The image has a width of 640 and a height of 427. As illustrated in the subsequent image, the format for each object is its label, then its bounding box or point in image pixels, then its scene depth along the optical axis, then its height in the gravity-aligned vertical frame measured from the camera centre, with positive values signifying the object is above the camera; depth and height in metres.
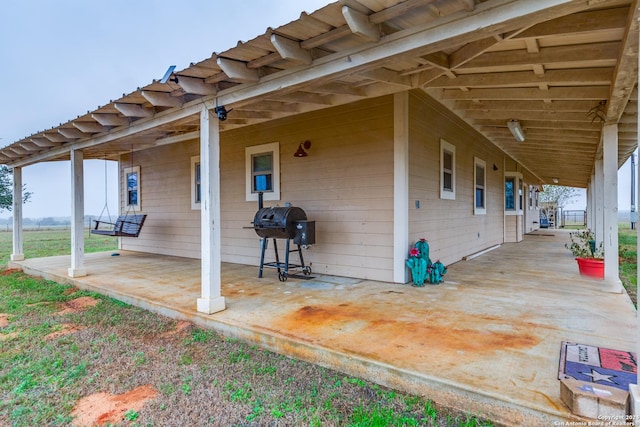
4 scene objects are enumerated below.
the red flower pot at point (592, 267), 4.82 -0.83
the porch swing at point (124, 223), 7.21 -0.24
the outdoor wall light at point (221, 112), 3.49 +1.04
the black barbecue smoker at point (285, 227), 4.62 -0.21
